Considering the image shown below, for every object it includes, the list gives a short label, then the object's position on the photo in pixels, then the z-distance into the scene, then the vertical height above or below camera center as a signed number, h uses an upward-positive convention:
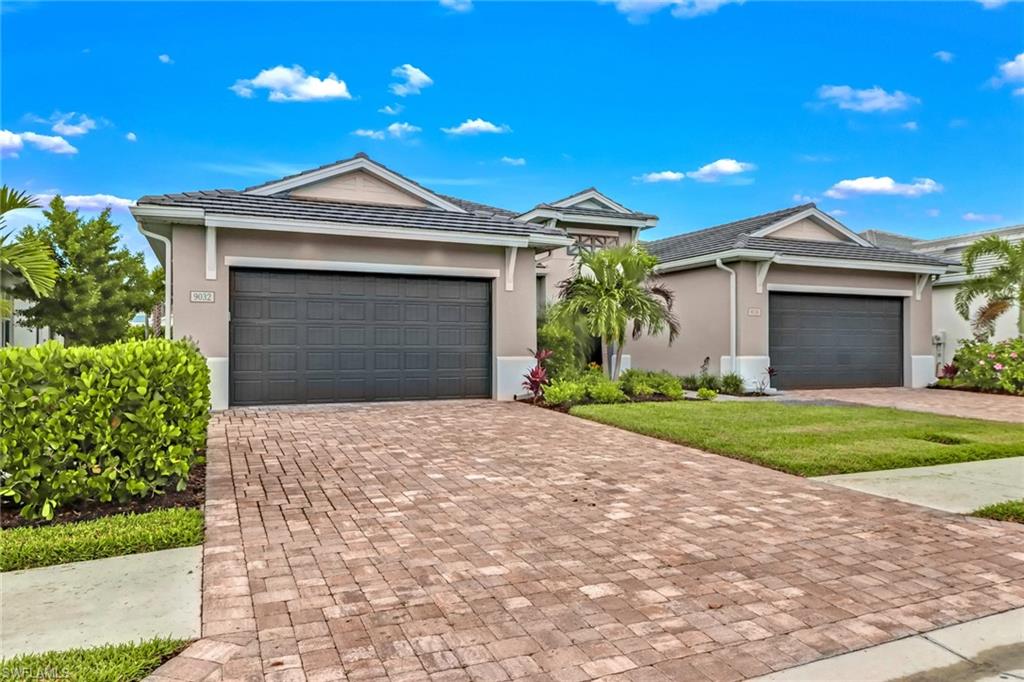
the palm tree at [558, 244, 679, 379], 13.41 +0.96
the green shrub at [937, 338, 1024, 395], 15.85 -0.70
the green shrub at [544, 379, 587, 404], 12.21 -1.02
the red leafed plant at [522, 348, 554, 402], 12.82 -0.77
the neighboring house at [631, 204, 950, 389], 15.84 +0.99
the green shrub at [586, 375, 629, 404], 12.48 -1.03
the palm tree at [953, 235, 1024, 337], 16.80 +1.55
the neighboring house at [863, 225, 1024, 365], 19.67 +0.72
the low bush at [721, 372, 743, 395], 15.46 -1.06
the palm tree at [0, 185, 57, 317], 6.86 +0.97
